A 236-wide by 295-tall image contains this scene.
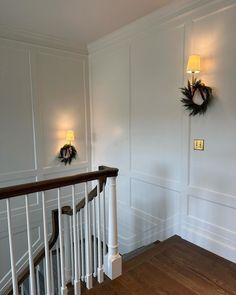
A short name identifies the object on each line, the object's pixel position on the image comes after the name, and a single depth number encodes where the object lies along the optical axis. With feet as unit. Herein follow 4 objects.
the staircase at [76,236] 4.81
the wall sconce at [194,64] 7.35
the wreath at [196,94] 7.52
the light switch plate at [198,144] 7.91
